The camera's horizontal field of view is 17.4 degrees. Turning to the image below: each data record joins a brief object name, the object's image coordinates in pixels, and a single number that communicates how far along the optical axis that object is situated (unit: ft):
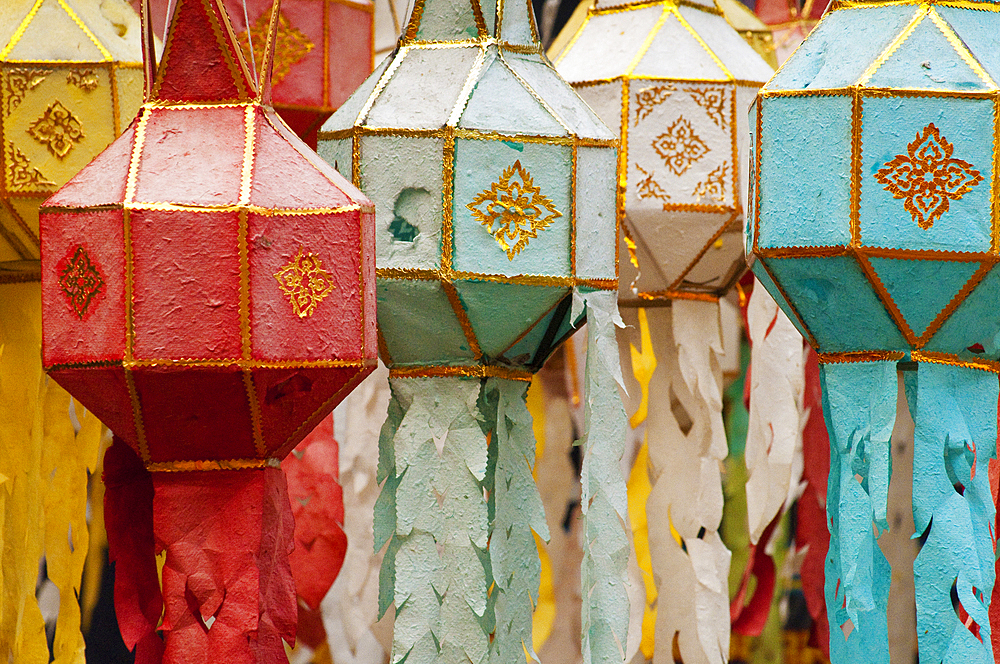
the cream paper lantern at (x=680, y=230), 39.68
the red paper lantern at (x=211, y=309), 29.38
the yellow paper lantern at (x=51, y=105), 36.28
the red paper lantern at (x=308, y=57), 41.57
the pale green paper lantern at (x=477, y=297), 34.26
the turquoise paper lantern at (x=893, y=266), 33.55
